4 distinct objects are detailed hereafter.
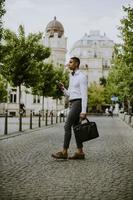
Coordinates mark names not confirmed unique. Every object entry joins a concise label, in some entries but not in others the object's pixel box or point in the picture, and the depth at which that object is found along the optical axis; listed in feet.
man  31.27
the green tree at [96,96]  324.60
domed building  284.08
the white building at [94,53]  382.83
